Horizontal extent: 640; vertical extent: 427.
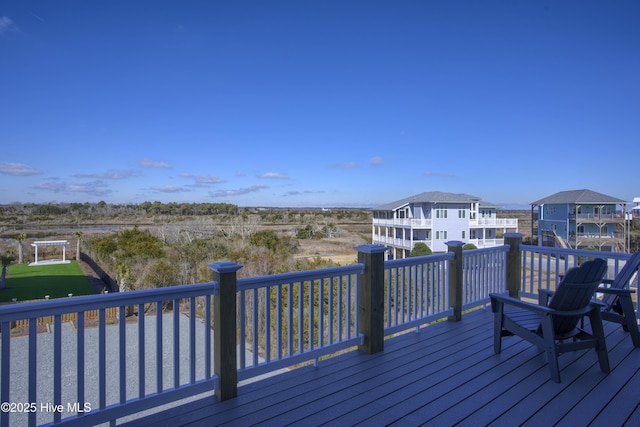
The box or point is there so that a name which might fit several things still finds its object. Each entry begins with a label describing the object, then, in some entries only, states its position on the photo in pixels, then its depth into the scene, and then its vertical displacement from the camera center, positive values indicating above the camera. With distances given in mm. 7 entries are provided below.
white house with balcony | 23766 -675
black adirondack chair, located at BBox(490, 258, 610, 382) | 2561 -828
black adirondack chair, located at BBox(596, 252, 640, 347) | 3248 -860
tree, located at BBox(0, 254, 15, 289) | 15480 -2579
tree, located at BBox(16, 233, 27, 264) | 21595 -2250
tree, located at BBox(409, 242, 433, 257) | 21416 -2276
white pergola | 20195 -2657
